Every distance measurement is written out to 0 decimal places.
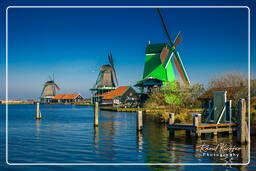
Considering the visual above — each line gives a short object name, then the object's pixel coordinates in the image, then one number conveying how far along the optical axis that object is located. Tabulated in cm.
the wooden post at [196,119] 2208
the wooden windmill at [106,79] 12356
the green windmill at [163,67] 7962
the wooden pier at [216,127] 1859
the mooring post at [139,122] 2656
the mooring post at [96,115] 2982
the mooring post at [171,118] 2492
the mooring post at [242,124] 1853
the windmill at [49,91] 16262
